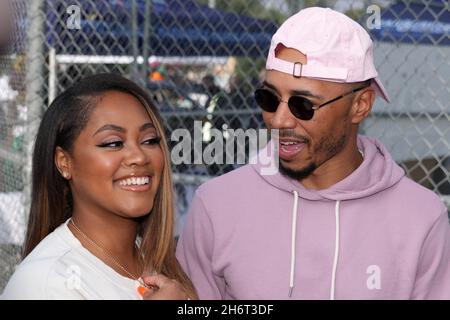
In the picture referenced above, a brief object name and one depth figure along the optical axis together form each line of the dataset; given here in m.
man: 2.65
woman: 2.47
